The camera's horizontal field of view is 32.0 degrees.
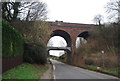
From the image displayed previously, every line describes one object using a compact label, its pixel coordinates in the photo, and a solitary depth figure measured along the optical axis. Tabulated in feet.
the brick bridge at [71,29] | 187.52
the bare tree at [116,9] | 94.68
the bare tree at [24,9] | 94.76
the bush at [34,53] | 97.91
